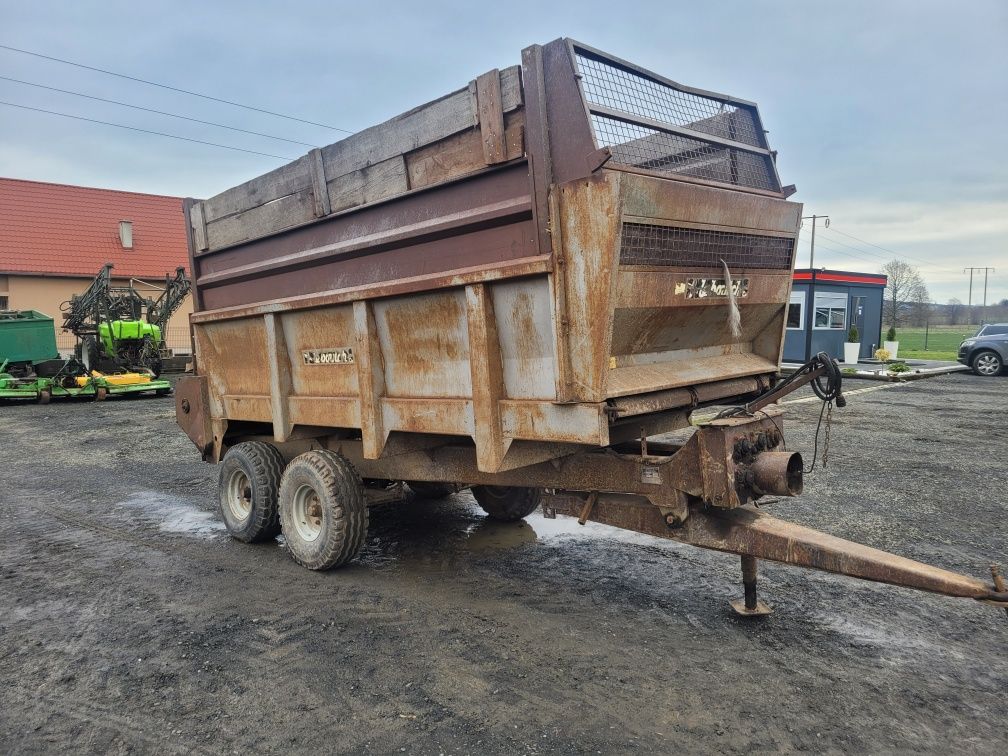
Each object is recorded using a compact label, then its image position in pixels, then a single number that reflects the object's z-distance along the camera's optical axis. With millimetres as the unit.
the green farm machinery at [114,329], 18812
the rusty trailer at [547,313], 3359
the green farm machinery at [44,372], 16781
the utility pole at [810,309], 21867
